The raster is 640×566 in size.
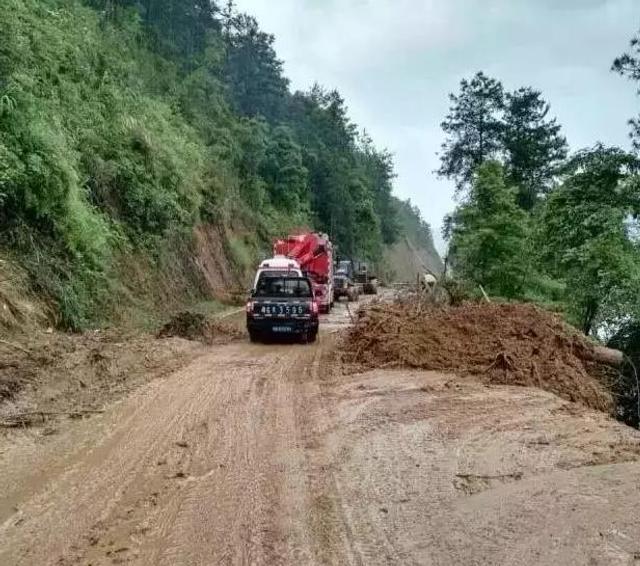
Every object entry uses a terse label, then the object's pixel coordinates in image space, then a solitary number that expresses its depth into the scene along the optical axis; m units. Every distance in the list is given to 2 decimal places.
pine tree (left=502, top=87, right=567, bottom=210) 44.56
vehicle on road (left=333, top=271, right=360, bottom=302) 35.30
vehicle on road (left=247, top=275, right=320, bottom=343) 16.25
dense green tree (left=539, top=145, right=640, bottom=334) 16.48
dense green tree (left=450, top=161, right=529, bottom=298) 26.16
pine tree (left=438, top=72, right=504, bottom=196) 48.66
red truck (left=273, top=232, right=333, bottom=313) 27.70
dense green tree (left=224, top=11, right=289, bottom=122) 65.75
